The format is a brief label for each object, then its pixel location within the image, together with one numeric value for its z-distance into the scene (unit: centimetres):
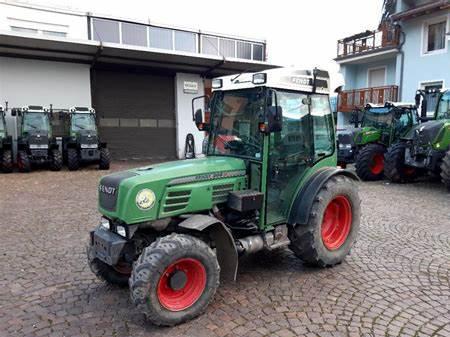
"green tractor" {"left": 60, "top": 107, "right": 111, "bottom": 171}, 1280
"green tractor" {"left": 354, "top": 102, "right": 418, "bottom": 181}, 1077
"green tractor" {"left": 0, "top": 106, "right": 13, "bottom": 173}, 1199
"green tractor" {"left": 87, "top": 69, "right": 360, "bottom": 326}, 318
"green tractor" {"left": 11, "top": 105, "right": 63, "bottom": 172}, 1228
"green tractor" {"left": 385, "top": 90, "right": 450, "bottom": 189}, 873
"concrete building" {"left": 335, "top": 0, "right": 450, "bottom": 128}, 1644
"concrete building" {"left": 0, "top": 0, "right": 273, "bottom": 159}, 1366
